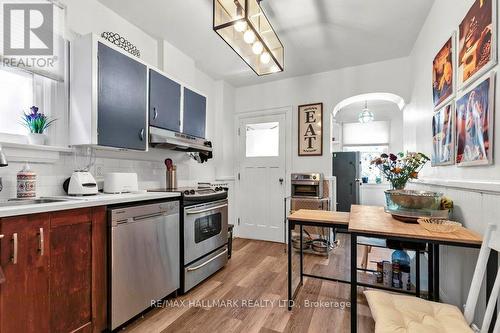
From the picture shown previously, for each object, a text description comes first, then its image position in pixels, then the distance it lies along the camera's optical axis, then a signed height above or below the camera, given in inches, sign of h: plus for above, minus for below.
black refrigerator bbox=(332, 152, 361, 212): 205.0 -12.3
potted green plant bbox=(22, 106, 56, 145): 66.3 +11.9
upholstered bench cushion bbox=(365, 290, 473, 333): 38.9 -27.6
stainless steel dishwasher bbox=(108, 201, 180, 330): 62.9 -27.8
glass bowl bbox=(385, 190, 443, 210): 61.3 -9.3
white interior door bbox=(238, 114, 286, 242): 154.4 -7.6
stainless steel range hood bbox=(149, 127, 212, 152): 91.6 +10.7
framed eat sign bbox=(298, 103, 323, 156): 143.3 +23.1
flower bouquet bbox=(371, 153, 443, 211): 61.5 -6.2
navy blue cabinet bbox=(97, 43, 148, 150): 73.4 +22.5
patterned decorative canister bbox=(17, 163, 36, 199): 60.9 -4.7
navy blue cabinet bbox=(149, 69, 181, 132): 92.0 +27.1
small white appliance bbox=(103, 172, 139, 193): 79.6 -6.0
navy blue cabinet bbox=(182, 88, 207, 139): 111.4 +26.6
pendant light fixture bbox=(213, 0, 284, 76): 64.8 +42.1
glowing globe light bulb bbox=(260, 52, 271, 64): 82.2 +39.8
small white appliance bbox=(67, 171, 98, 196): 70.4 -5.7
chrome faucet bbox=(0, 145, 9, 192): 52.4 +1.2
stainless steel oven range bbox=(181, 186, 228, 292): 86.4 -28.3
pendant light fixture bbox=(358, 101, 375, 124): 187.2 +40.8
